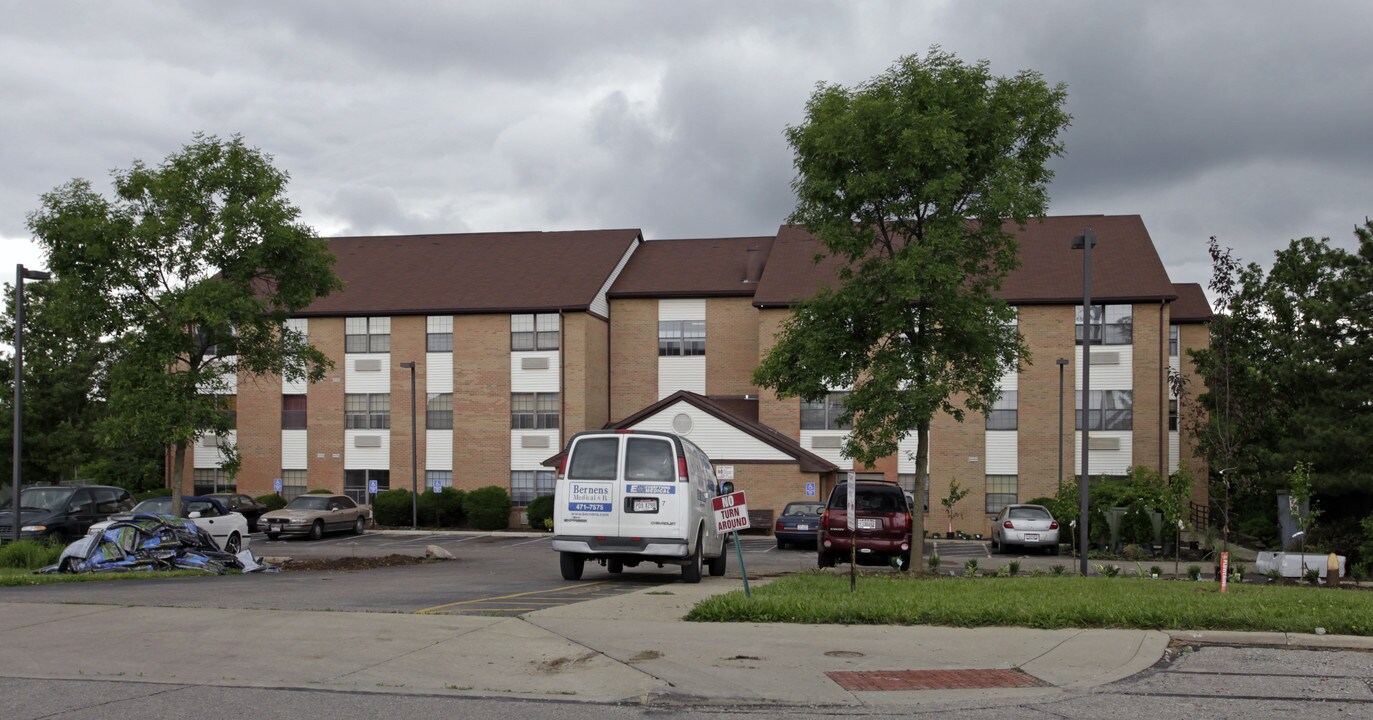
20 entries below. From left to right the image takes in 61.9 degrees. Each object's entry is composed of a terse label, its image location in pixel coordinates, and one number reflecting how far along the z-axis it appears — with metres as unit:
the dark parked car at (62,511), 28.16
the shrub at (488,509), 44.91
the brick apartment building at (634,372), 43.72
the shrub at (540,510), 43.97
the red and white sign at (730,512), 13.61
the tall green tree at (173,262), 23.30
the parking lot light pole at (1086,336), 21.45
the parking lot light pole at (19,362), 22.83
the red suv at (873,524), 22.20
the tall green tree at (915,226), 19.03
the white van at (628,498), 16.50
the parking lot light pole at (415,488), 42.56
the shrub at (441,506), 45.53
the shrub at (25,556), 20.88
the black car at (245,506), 42.56
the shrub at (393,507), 45.59
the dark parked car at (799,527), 32.22
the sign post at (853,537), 12.85
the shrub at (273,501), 46.41
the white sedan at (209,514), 31.59
